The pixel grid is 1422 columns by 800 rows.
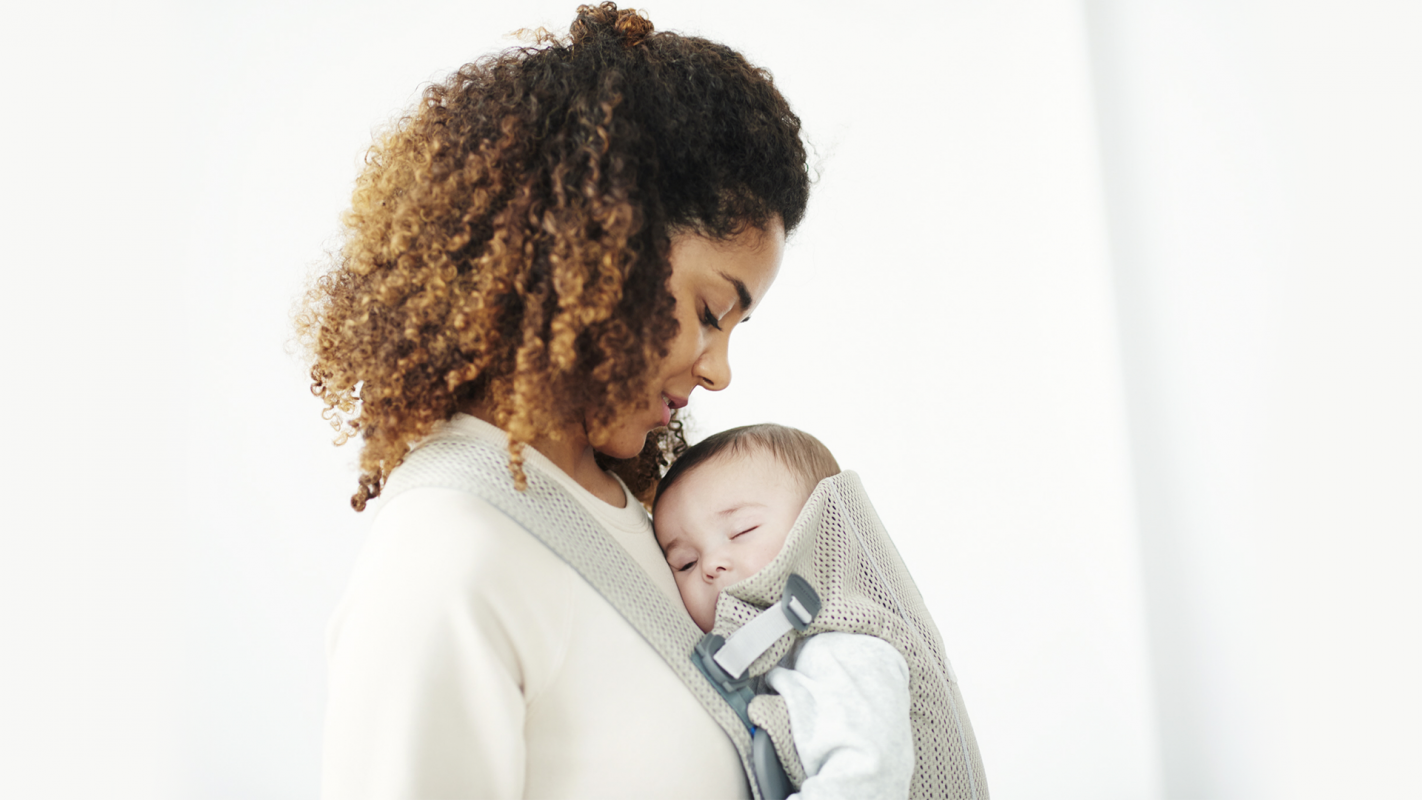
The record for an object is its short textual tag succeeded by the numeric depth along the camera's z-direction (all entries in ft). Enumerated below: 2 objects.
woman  2.60
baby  3.24
